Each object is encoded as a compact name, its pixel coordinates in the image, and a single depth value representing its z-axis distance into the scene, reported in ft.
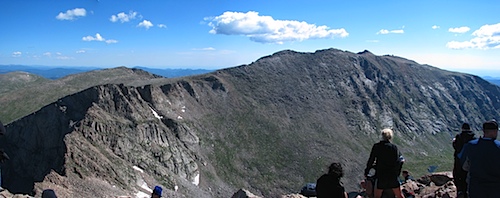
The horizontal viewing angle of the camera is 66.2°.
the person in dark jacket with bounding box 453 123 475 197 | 46.93
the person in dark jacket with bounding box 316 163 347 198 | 39.70
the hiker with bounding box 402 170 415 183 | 68.49
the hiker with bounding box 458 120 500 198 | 34.09
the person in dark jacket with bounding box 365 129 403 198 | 41.93
